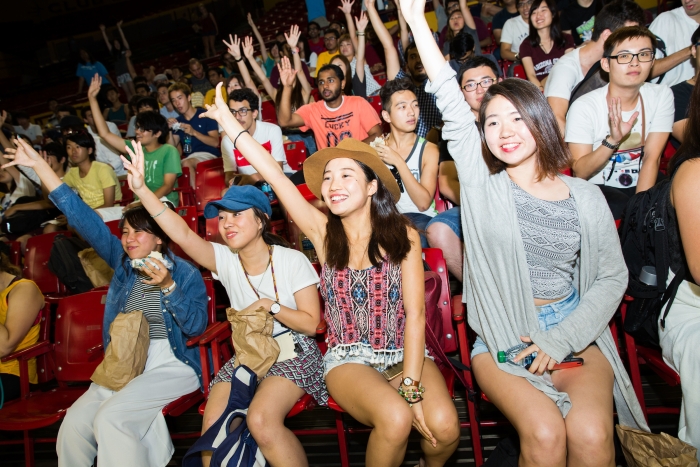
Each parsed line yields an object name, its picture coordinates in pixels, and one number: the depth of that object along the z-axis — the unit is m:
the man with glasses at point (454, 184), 2.80
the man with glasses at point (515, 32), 5.70
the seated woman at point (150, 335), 2.31
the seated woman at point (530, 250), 1.81
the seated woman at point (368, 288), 1.90
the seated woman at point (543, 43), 4.46
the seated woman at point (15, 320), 2.88
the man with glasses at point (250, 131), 4.29
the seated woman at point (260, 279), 2.20
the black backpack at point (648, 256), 1.93
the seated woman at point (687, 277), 1.72
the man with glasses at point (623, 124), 2.62
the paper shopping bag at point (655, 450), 1.61
